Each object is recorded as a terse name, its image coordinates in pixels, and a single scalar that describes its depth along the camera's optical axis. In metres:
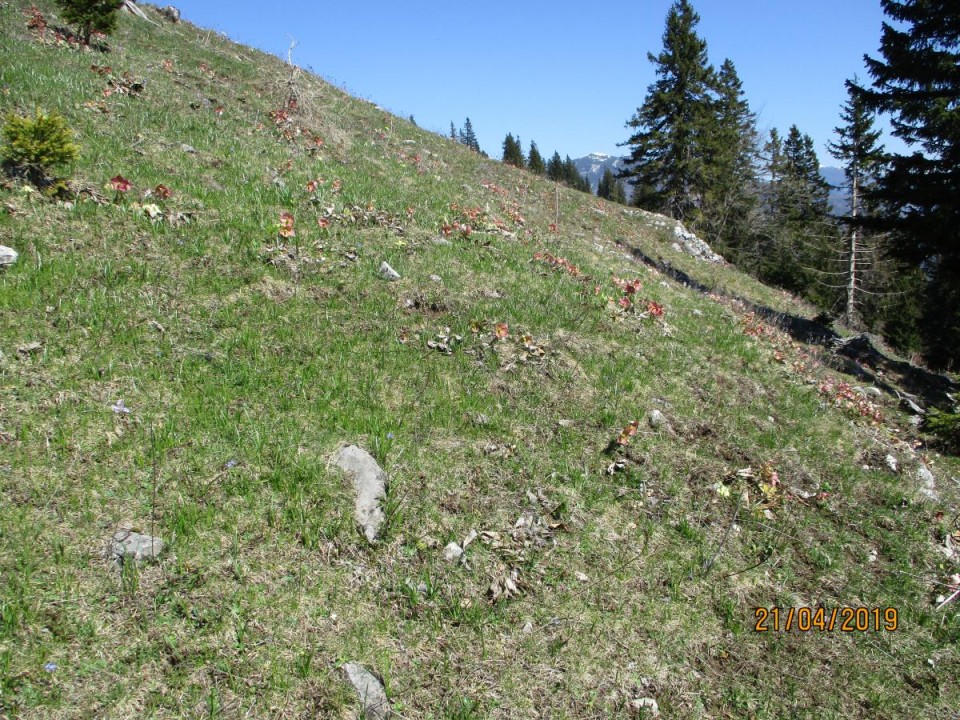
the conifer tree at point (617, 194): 92.51
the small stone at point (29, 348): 5.12
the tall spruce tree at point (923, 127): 13.09
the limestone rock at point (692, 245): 25.95
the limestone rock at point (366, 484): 4.59
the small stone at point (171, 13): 25.18
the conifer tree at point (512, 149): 91.12
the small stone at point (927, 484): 7.01
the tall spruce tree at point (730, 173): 36.44
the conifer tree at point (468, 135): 138.89
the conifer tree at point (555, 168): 99.38
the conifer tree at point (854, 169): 27.78
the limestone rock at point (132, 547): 3.77
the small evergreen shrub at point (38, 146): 7.10
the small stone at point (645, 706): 3.82
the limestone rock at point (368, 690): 3.42
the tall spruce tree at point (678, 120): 35.50
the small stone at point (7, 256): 5.95
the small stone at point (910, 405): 11.23
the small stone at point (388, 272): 8.36
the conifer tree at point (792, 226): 34.56
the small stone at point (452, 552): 4.54
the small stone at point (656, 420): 6.91
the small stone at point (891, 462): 7.47
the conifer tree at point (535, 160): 85.11
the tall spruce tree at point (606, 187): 100.28
